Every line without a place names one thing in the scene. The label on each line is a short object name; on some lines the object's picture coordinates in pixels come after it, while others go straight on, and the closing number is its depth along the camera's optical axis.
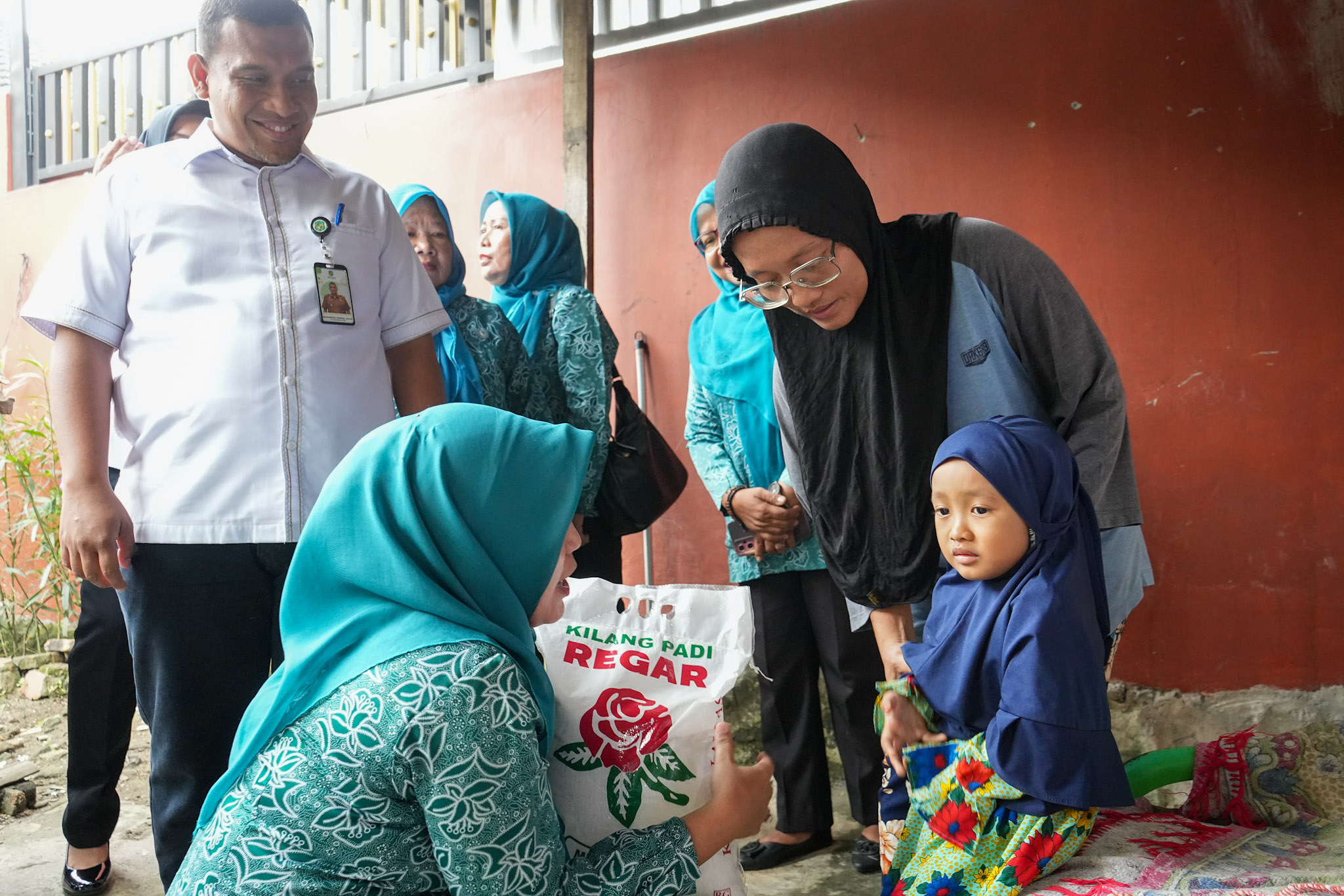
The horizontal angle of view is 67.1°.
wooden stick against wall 3.63
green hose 1.54
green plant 4.29
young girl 1.34
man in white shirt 1.62
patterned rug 1.26
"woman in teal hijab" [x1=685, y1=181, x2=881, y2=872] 2.48
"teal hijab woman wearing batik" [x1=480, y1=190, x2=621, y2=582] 2.52
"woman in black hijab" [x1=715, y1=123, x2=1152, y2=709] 1.58
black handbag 2.55
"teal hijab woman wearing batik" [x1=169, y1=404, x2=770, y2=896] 1.06
